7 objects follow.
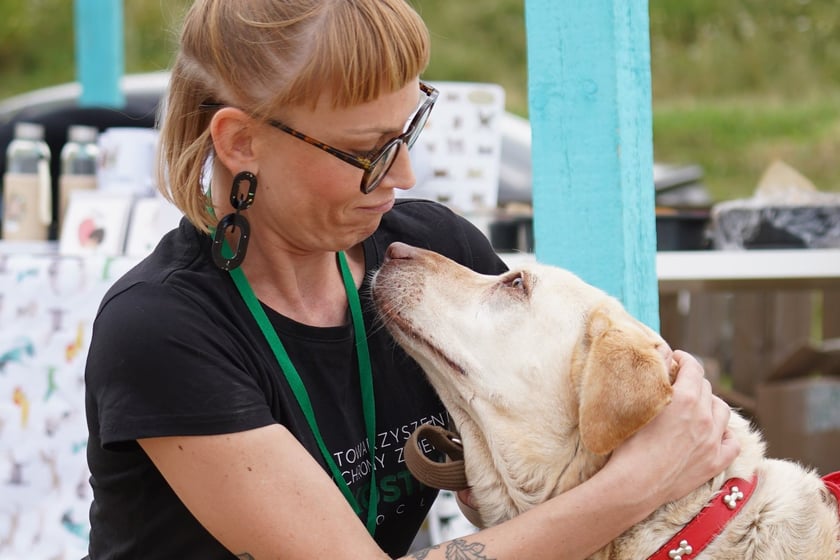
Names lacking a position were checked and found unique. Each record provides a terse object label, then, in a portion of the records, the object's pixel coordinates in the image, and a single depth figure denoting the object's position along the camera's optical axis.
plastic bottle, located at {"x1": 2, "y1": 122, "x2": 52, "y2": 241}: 3.88
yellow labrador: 1.83
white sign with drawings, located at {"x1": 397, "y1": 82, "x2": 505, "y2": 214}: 3.88
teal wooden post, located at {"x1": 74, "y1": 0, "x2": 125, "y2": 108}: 5.75
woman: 1.74
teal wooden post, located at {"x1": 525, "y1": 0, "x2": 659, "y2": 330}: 2.25
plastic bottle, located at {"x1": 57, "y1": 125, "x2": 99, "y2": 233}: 4.00
